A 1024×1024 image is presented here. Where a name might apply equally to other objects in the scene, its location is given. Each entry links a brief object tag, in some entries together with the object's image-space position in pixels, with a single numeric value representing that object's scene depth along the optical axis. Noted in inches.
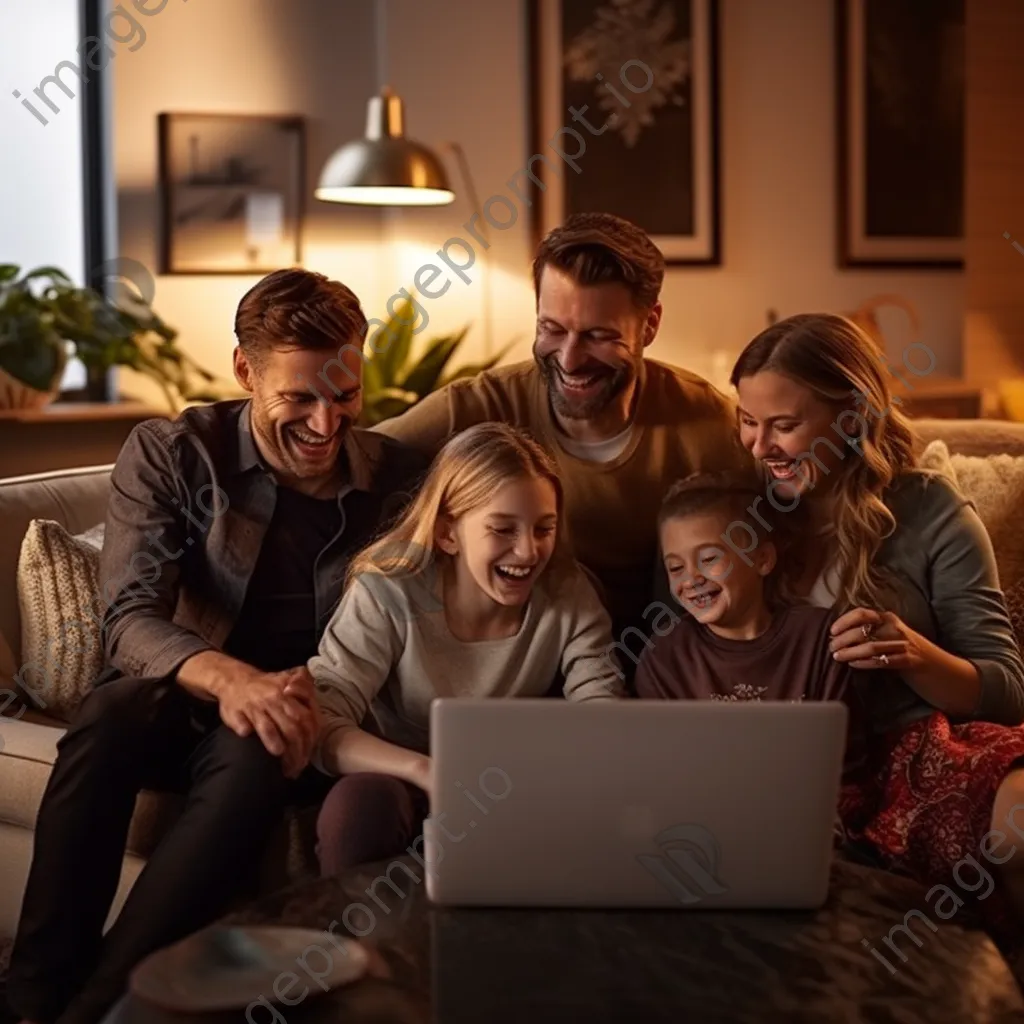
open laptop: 55.9
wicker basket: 150.8
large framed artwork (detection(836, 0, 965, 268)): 200.4
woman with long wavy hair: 79.2
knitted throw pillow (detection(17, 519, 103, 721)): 95.4
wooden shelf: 154.1
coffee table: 51.2
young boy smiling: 81.5
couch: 80.4
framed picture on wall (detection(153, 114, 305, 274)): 168.2
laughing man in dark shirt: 74.4
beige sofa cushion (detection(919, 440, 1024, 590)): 94.7
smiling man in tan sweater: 91.5
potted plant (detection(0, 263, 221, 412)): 149.2
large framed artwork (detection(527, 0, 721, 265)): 185.3
